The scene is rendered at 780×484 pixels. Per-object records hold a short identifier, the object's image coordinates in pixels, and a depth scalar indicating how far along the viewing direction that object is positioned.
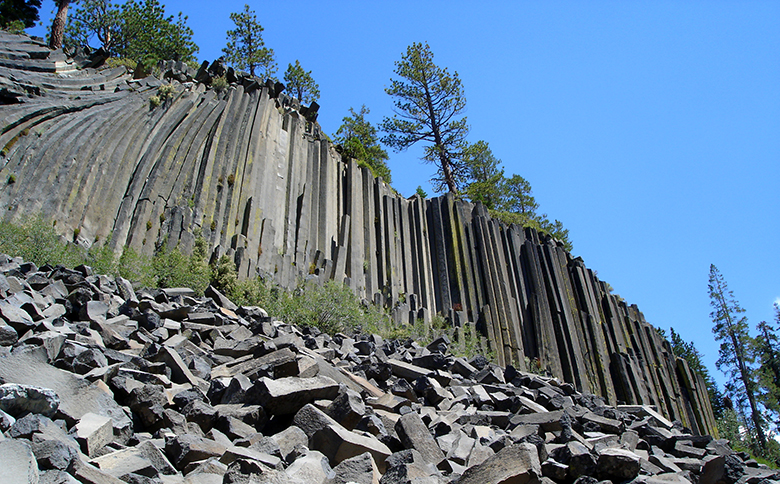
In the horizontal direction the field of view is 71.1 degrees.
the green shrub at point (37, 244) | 8.00
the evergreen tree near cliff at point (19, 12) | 27.55
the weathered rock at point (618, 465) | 3.69
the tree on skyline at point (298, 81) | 29.12
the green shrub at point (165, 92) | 14.69
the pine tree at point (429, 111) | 28.75
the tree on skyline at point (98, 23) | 28.41
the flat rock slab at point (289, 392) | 4.22
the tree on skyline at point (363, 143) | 23.09
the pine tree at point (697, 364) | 35.03
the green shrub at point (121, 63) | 18.39
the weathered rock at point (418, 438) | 4.01
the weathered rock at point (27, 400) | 3.22
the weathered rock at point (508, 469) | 3.40
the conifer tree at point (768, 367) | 30.58
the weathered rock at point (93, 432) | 3.18
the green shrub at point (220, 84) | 16.84
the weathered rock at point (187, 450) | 3.33
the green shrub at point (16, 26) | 20.89
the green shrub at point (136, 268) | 8.63
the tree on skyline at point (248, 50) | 29.70
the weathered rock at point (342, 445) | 3.70
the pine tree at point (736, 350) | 31.86
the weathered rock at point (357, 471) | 3.30
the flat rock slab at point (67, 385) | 3.61
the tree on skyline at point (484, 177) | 27.82
